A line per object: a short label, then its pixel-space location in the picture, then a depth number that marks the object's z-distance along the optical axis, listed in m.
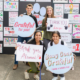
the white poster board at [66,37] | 3.78
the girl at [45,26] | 2.41
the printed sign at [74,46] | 3.84
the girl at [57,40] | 2.17
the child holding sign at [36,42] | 2.19
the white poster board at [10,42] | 3.85
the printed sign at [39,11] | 3.60
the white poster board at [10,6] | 3.69
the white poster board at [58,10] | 3.68
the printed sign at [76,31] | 3.76
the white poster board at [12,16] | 3.74
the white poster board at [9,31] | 3.81
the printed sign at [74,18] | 3.69
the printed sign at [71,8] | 3.67
